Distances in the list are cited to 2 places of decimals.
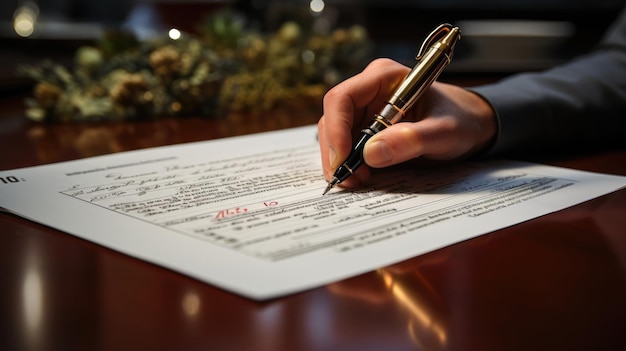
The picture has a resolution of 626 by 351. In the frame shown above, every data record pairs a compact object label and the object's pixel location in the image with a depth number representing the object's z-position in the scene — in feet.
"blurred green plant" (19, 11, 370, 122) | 3.15
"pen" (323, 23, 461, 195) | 1.98
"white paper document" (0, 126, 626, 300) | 1.37
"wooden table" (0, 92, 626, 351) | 1.08
